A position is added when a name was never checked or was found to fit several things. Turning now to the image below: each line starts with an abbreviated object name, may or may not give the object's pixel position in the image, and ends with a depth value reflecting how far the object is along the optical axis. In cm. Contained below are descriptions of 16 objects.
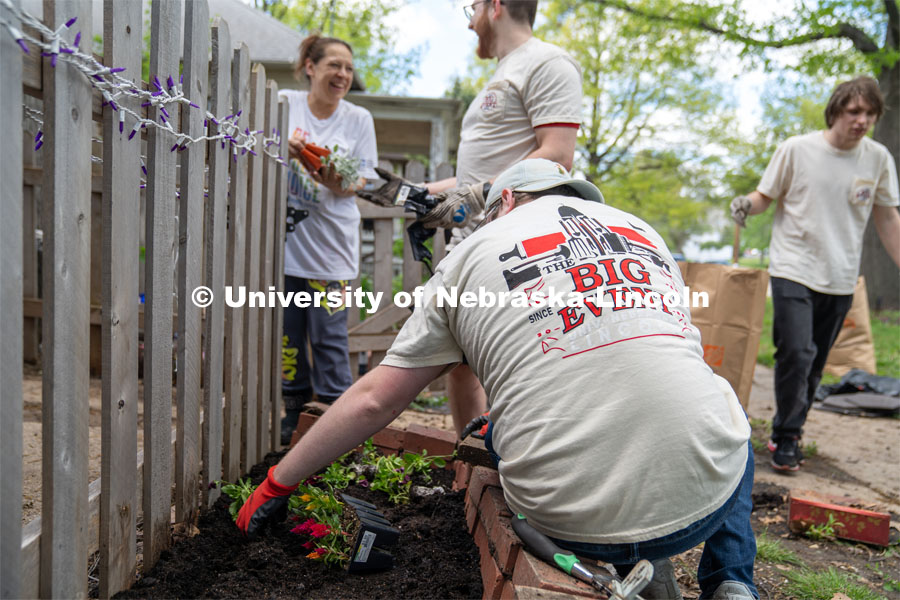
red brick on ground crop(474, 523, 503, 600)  181
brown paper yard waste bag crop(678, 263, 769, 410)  403
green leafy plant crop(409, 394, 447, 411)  501
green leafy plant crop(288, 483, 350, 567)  214
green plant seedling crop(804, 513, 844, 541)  293
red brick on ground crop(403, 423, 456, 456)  293
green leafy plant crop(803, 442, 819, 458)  428
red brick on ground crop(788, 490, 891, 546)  289
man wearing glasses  288
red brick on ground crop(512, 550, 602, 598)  155
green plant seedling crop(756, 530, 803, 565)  263
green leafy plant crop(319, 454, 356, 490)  262
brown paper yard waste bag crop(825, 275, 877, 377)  472
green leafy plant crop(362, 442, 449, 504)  267
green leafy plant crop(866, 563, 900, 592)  251
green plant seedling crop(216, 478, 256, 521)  238
